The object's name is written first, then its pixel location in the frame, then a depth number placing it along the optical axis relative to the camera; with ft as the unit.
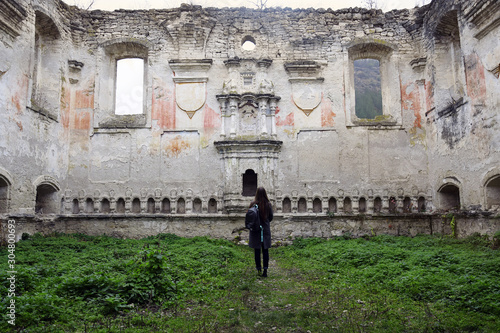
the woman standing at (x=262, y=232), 20.67
